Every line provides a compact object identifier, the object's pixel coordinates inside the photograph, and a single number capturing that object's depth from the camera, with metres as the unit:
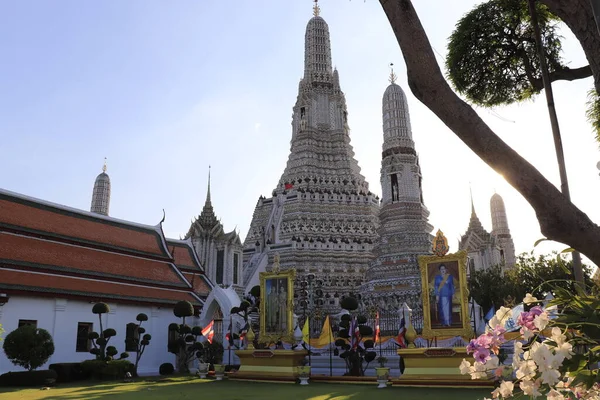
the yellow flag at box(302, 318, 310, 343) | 22.55
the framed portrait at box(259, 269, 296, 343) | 22.00
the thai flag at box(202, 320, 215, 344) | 21.90
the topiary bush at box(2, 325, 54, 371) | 16.61
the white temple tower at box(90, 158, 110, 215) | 67.06
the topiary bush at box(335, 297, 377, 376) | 19.78
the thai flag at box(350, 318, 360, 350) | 19.55
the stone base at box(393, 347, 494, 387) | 15.63
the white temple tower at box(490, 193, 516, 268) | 65.44
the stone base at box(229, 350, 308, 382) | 19.47
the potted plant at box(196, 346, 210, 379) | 21.23
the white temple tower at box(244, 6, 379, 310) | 52.22
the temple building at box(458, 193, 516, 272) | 58.41
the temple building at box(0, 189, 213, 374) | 19.89
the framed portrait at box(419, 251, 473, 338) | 17.41
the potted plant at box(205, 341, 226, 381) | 23.58
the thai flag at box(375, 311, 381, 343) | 19.91
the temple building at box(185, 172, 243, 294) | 50.25
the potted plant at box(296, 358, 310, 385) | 18.47
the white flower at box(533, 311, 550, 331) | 3.21
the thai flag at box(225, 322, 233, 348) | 23.58
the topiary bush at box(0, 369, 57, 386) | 17.02
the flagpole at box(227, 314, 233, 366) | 24.96
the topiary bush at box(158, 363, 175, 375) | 23.01
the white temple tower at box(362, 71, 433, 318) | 41.12
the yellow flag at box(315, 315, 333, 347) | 23.94
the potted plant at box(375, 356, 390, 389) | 16.33
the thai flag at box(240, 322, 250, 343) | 24.71
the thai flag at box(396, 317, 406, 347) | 20.03
